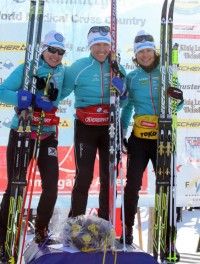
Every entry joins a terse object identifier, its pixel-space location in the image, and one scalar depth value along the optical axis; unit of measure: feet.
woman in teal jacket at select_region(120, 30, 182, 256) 12.34
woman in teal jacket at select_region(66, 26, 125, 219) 12.23
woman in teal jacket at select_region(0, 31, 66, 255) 11.66
